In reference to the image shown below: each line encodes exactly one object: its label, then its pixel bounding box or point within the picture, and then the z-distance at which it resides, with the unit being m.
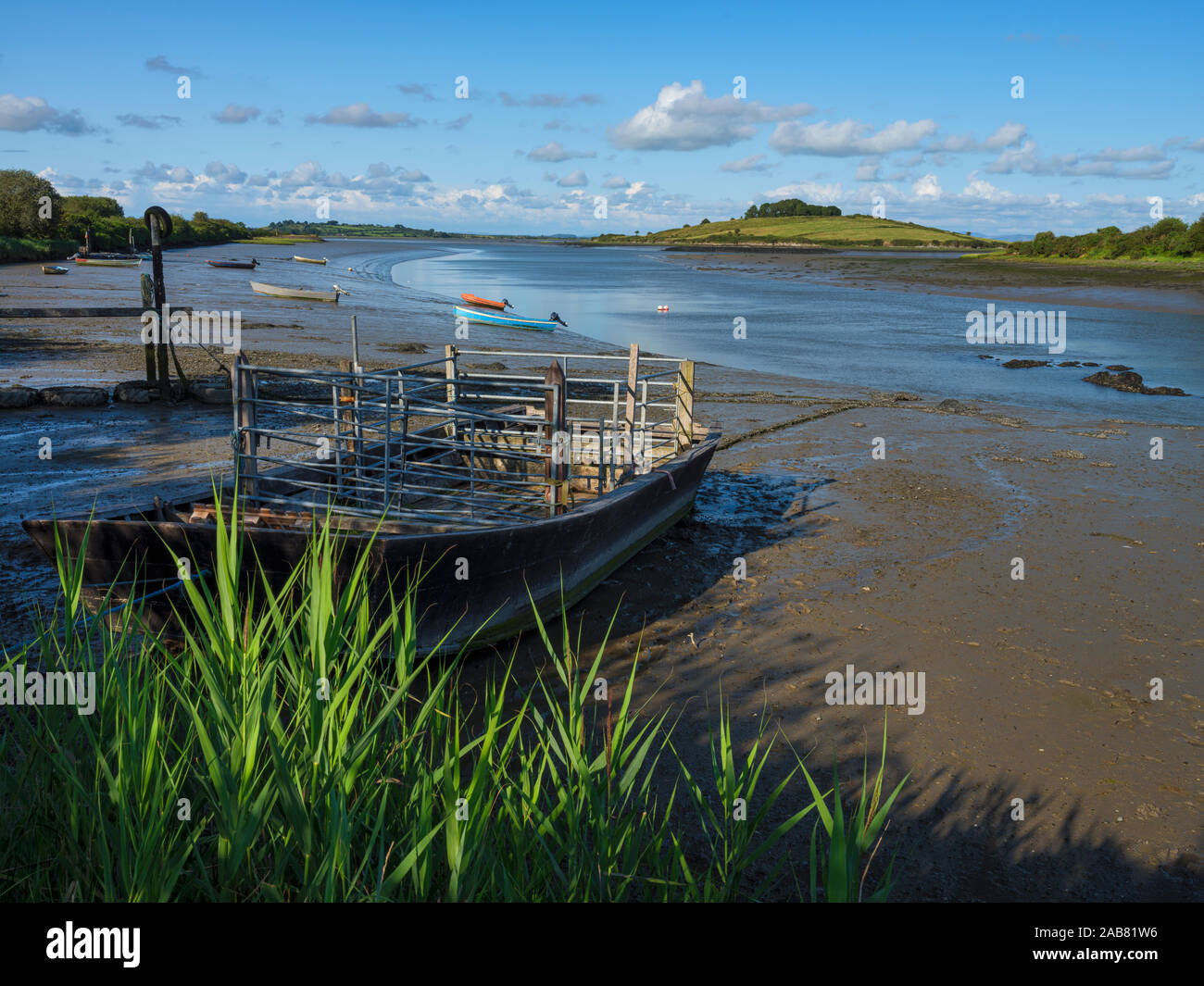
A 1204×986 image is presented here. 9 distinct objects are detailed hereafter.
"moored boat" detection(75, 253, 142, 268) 50.09
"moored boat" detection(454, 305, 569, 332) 33.00
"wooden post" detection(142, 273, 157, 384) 15.32
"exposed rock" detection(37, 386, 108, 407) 14.75
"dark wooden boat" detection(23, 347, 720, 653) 6.14
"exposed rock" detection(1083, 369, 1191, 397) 22.64
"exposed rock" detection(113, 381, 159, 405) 15.25
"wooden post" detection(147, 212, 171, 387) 14.60
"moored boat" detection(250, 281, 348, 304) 38.16
